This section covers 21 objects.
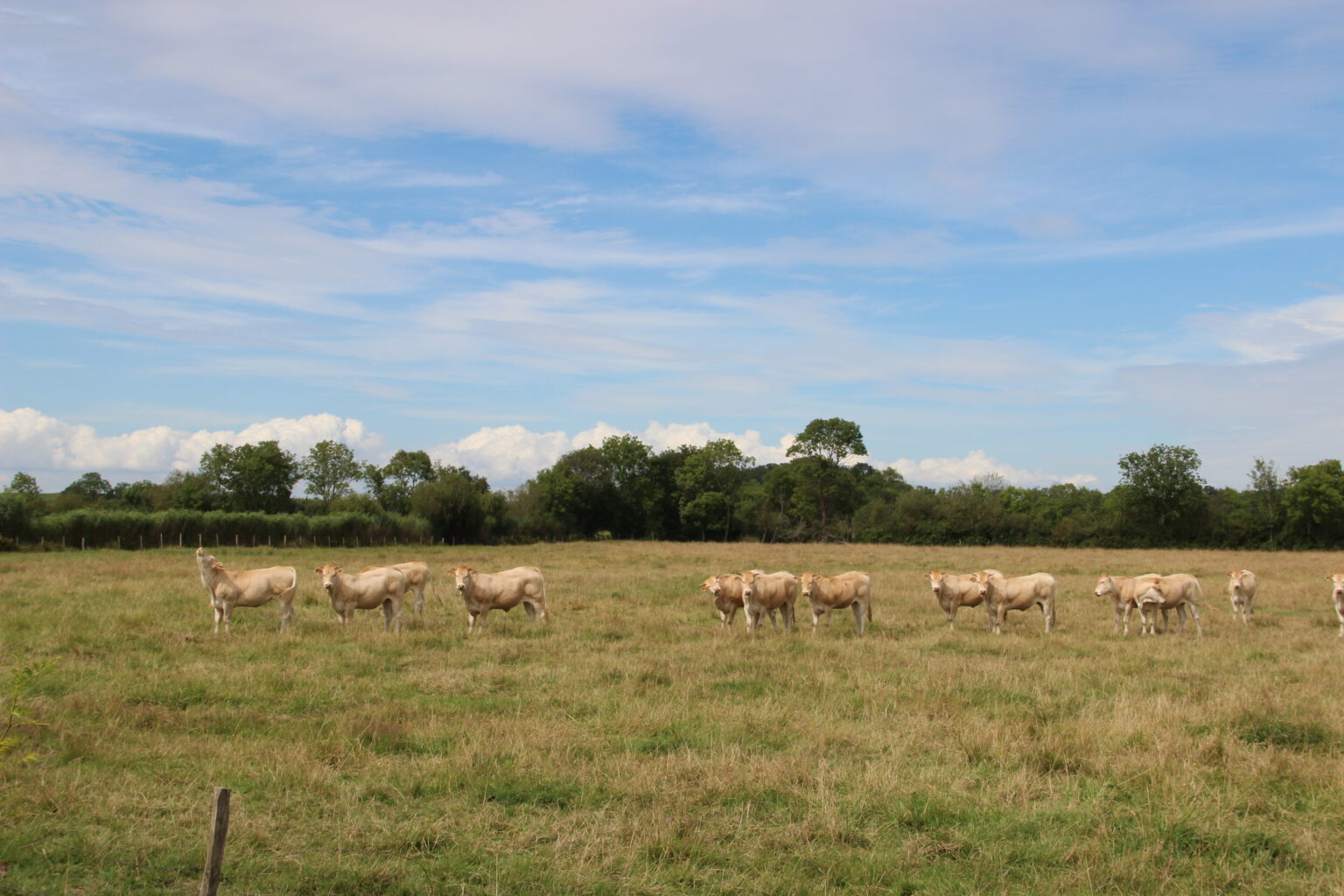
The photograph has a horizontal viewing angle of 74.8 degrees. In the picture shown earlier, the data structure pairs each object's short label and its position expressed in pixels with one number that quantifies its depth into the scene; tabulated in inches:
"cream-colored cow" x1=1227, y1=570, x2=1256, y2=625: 804.6
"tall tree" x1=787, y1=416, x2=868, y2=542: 3213.6
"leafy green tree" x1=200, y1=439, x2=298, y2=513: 3508.9
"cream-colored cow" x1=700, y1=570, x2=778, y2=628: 733.9
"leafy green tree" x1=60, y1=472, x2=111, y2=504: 4247.0
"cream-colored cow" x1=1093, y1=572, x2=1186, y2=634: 768.3
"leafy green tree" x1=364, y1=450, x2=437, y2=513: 3750.0
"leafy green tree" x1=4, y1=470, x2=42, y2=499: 3922.2
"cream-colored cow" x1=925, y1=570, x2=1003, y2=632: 782.5
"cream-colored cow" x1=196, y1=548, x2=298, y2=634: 683.4
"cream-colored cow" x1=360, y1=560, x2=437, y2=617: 809.5
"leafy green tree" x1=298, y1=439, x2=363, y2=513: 4141.2
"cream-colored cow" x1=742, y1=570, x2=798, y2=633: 712.7
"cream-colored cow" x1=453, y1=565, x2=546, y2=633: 721.0
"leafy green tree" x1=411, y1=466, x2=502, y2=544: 2628.0
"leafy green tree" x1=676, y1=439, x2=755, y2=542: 3361.2
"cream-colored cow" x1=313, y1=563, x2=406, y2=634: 709.9
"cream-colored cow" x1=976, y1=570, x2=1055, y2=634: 760.3
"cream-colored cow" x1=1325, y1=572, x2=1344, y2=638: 725.9
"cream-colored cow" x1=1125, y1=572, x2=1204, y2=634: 743.1
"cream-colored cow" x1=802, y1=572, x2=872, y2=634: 743.1
